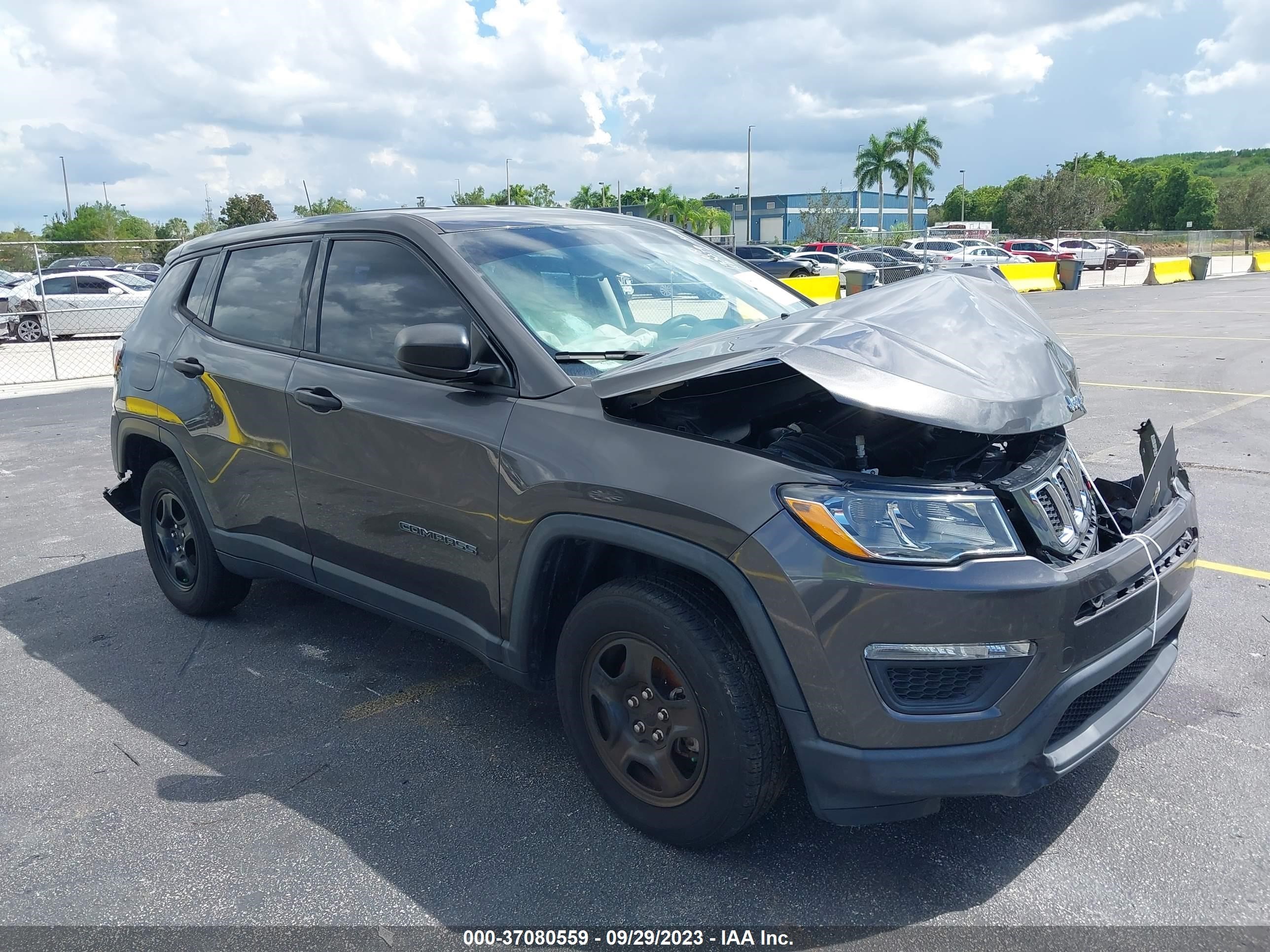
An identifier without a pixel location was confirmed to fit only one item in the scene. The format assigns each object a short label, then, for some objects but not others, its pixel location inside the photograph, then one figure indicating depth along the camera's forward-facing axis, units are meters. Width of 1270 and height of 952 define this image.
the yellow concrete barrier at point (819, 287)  22.23
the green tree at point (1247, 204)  78.06
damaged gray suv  2.42
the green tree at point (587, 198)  92.81
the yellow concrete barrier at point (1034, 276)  29.17
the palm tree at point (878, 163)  91.25
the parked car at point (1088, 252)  42.16
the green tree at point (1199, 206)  89.12
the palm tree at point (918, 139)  90.50
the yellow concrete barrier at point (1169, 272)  34.06
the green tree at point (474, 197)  75.72
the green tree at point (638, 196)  103.28
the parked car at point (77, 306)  20.94
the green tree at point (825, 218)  58.84
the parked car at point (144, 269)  31.34
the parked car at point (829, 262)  31.20
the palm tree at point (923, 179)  91.88
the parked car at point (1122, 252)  42.66
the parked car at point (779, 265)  30.84
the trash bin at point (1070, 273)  30.09
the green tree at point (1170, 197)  94.56
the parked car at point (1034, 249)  40.50
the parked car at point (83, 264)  30.53
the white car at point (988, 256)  34.53
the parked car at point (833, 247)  42.62
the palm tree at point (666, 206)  91.50
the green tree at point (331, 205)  43.76
